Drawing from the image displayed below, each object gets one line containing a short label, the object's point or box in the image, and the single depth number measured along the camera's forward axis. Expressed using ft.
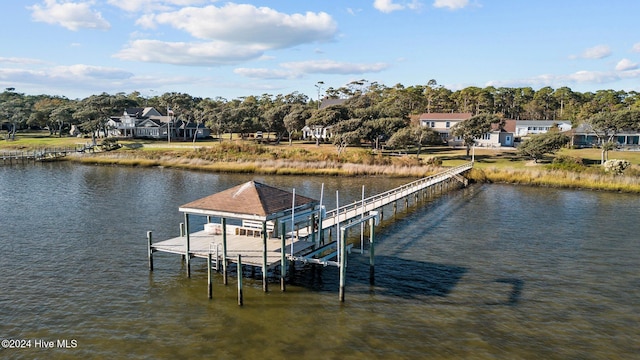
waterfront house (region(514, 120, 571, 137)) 338.73
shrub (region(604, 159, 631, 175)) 183.21
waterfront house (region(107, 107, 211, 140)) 370.73
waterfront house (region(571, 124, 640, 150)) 295.89
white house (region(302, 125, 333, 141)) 309.75
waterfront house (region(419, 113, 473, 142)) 323.65
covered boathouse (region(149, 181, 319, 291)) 72.28
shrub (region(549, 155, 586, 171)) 190.70
